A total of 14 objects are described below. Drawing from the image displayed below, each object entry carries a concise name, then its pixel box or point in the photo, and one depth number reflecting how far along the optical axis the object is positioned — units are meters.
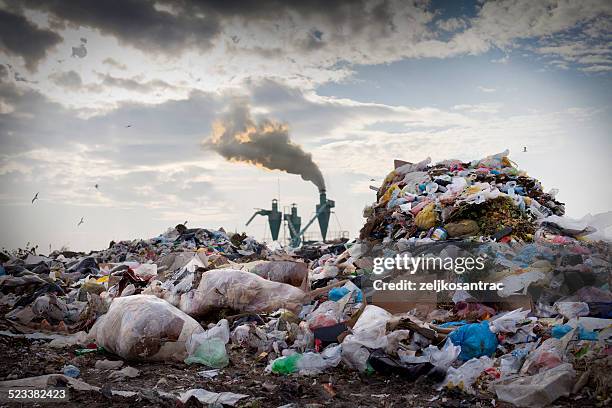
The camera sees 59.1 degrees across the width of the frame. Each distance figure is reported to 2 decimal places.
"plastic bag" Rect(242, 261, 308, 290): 6.99
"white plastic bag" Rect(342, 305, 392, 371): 4.42
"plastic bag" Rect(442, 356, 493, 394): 3.90
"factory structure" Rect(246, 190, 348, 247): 38.84
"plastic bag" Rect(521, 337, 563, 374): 3.92
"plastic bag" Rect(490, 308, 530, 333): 4.66
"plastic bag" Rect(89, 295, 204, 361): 4.95
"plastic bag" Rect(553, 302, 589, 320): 5.05
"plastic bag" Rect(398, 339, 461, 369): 4.18
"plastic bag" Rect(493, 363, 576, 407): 3.54
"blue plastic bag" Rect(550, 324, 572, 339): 4.43
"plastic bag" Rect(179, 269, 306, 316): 5.89
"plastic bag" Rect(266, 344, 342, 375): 4.47
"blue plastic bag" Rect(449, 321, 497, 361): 4.33
